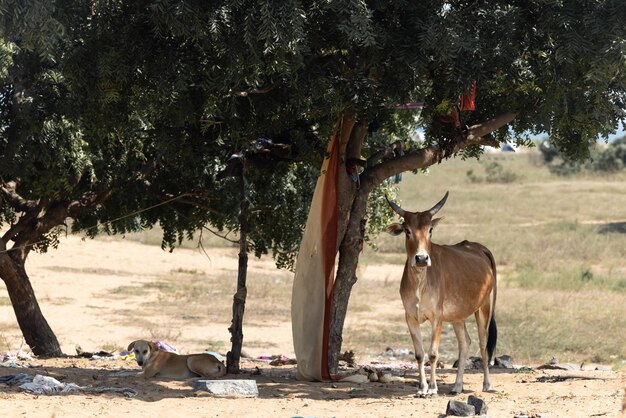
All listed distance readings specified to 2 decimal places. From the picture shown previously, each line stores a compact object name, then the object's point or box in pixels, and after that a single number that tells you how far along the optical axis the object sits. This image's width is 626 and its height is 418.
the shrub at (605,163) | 67.50
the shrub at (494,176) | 65.44
